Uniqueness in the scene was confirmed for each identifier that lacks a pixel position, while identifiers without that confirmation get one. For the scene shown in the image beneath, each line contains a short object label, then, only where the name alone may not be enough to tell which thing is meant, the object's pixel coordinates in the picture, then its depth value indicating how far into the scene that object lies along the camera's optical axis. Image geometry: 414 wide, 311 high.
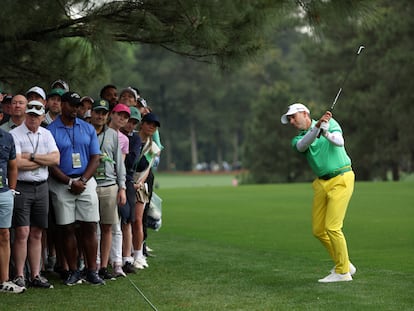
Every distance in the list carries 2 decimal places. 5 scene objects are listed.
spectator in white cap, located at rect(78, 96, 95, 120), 21.71
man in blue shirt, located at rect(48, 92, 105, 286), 19.69
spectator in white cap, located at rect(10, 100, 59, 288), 18.86
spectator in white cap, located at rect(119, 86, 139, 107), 23.16
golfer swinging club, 19.66
